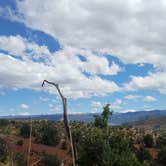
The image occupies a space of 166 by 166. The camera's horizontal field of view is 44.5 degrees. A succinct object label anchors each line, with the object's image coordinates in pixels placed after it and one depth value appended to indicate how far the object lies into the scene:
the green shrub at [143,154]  38.81
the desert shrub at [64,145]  48.35
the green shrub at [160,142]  50.35
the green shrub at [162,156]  39.13
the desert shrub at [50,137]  50.73
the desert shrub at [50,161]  31.74
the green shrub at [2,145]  31.87
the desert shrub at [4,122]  66.79
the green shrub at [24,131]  54.53
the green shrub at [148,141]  50.17
